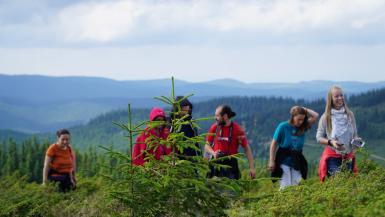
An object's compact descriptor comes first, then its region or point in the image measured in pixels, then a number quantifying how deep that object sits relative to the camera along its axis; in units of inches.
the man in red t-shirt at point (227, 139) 374.0
